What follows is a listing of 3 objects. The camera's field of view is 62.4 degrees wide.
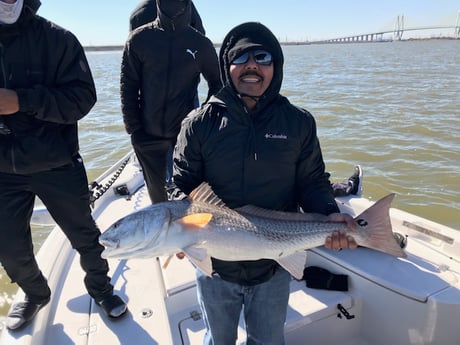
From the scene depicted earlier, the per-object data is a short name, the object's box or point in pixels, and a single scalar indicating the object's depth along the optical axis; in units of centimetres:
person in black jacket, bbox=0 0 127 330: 253
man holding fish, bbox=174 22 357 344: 212
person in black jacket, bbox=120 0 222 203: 352
